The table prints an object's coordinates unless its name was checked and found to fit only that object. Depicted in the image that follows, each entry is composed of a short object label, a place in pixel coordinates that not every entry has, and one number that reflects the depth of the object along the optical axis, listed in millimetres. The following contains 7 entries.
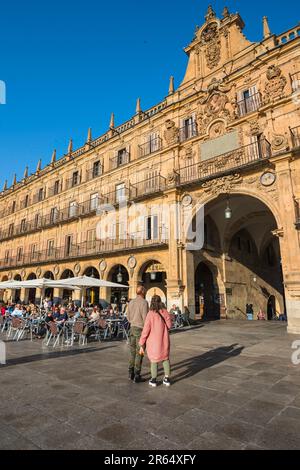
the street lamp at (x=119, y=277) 19694
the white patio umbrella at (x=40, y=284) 12172
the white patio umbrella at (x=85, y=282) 12266
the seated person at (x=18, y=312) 12309
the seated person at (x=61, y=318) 9617
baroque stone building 14148
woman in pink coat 4711
